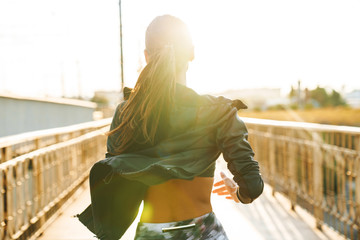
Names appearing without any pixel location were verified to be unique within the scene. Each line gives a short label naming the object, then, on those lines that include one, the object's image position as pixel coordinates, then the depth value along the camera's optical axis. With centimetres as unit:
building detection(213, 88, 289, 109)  10270
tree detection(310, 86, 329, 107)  7663
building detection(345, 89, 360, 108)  10456
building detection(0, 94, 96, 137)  1342
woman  140
